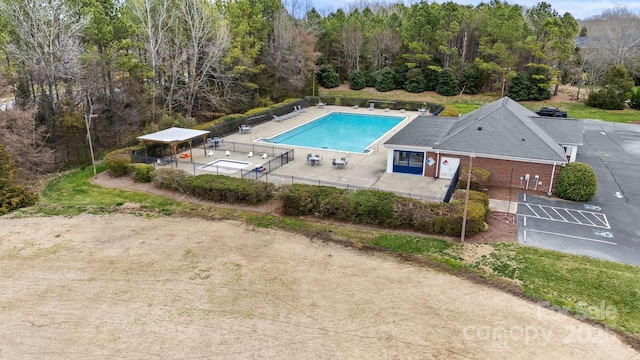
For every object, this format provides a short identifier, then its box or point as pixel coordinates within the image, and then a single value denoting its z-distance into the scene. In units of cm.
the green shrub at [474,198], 1798
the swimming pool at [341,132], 3316
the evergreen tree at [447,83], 5059
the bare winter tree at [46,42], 2486
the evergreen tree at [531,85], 4744
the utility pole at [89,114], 2503
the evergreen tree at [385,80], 5319
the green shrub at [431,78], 5219
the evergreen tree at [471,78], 5084
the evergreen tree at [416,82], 5219
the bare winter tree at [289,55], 4469
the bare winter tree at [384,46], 5447
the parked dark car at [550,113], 3822
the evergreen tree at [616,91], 4434
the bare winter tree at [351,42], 5528
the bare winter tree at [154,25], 3188
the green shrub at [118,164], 2409
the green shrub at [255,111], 3857
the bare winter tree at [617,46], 5120
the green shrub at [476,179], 2064
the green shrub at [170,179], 2164
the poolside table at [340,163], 2556
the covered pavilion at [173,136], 2512
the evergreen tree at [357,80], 5450
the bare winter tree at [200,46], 3472
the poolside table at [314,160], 2620
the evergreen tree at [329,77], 5525
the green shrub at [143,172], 2319
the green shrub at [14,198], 1977
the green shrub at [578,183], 2030
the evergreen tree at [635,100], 4432
